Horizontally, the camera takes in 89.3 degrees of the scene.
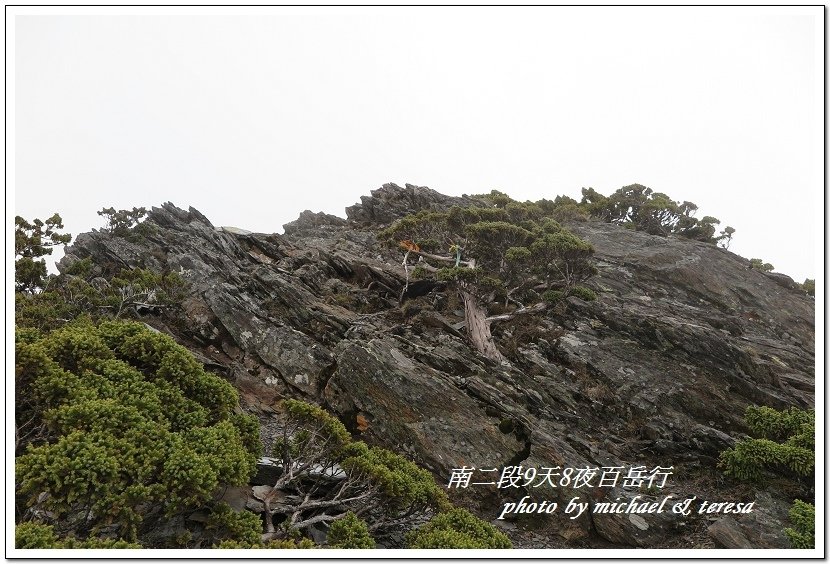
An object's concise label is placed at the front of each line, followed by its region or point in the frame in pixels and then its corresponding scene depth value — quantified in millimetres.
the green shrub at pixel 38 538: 5258
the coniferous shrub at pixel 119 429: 5496
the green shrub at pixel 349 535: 6914
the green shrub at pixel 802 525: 8117
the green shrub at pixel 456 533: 7227
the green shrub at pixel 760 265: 26594
